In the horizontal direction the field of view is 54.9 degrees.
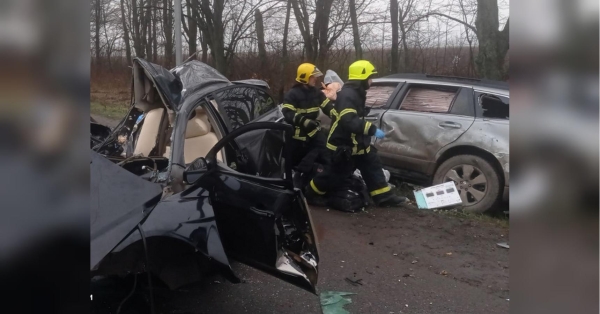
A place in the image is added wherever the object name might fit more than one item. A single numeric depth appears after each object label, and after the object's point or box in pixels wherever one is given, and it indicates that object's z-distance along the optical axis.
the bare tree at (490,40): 10.62
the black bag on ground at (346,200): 6.47
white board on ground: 6.52
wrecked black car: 2.83
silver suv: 6.32
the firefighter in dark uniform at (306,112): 6.65
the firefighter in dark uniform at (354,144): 6.30
